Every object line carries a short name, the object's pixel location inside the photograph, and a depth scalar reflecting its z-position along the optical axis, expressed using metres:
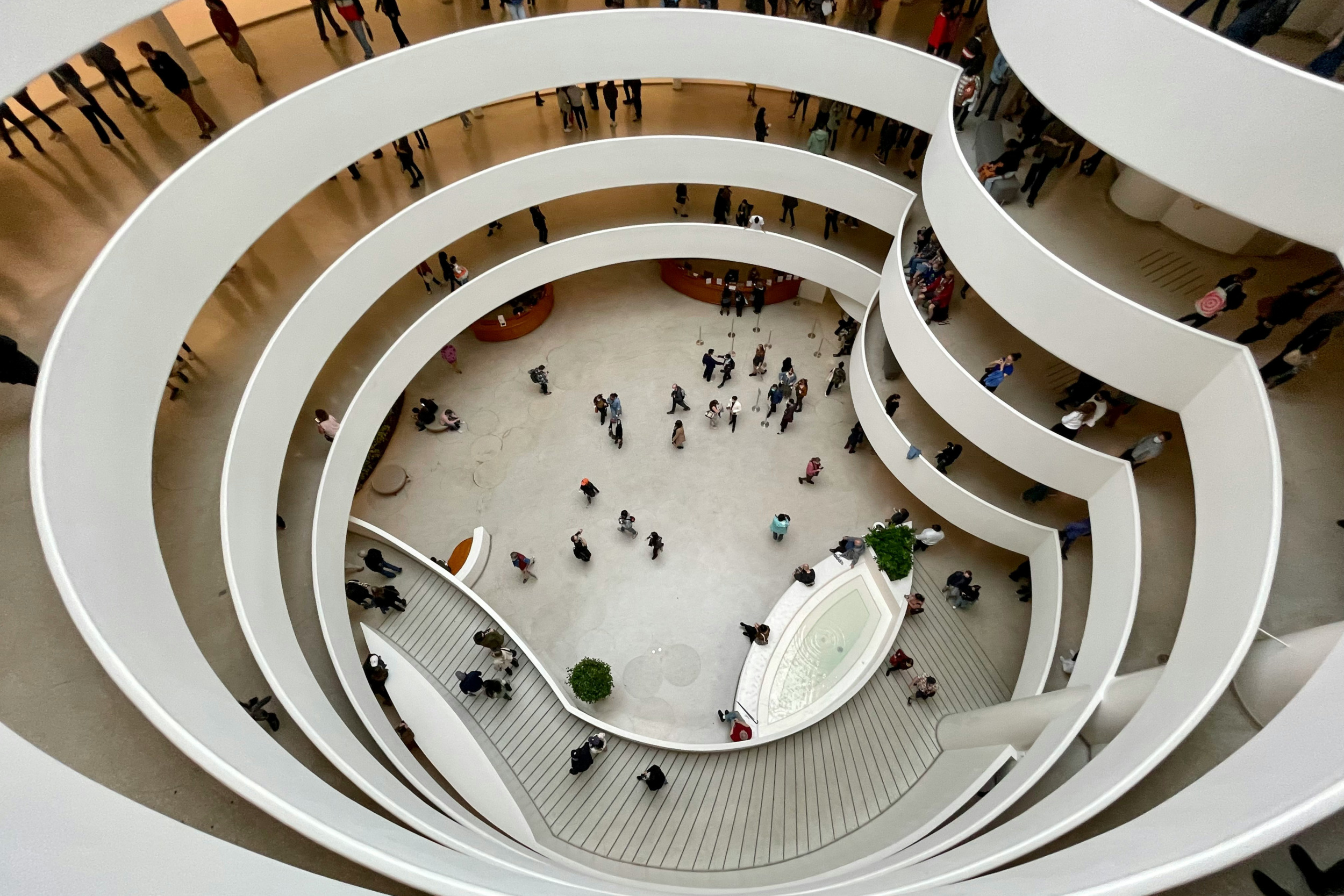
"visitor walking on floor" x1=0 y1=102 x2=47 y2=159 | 9.88
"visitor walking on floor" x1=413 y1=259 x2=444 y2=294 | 15.23
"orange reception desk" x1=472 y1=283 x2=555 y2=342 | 17.45
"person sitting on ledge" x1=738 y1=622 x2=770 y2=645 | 12.84
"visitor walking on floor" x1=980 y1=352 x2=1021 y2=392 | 11.05
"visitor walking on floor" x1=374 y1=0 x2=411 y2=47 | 11.35
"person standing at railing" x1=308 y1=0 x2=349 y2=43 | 11.48
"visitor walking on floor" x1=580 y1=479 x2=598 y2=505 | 14.68
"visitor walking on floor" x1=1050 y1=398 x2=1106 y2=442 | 10.25
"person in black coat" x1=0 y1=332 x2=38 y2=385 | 6.89
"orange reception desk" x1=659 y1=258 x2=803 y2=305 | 18.45
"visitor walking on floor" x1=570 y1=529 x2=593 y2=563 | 14.03
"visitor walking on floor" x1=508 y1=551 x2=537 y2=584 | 13.78
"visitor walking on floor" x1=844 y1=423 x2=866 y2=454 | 15.30
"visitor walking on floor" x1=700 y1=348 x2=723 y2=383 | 16.70
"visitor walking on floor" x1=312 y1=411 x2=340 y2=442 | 11.84
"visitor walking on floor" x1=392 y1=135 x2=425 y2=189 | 13.30
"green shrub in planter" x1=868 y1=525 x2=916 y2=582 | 12.41
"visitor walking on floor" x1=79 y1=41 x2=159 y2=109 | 10.01
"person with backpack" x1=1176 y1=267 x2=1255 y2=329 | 8.22
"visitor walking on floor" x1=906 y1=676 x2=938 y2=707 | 11.88
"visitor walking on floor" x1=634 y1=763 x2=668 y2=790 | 11.01
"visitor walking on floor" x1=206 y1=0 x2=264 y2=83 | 10.54
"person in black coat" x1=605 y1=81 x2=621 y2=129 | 14.73
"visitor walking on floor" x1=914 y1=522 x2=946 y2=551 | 13.67
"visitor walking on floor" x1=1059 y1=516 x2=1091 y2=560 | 11.27
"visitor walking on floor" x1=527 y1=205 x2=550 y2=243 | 15.84
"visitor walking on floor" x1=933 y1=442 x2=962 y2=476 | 12.45
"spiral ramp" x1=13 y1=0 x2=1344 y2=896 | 5.16
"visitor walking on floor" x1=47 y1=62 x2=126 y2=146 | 9.66
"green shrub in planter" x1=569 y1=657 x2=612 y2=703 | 11.81
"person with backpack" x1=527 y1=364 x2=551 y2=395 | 16.59
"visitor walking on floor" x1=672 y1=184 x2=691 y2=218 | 17.23
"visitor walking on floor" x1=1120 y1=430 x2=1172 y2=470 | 9.55
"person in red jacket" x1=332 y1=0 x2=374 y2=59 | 10.98
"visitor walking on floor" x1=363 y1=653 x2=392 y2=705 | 11.45
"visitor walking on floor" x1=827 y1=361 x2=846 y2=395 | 16.14
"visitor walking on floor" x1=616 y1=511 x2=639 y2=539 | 14.36
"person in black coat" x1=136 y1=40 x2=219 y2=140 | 9.95
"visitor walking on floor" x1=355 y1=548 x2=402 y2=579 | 12.72
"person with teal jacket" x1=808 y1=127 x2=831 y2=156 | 14.29
